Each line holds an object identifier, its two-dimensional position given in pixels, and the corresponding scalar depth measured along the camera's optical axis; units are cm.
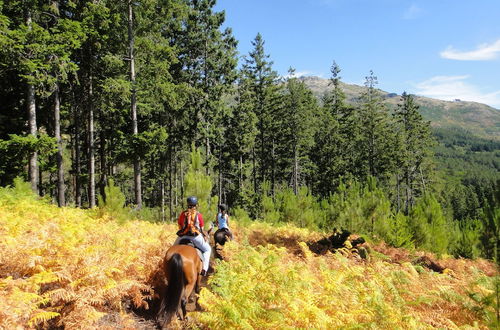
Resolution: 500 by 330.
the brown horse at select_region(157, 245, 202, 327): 583
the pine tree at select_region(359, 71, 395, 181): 4397
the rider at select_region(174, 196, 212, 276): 736
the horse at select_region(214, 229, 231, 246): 1122
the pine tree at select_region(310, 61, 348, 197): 4600
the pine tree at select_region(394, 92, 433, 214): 4684
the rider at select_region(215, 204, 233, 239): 1158
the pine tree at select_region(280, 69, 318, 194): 3897
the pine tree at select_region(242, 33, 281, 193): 3688
